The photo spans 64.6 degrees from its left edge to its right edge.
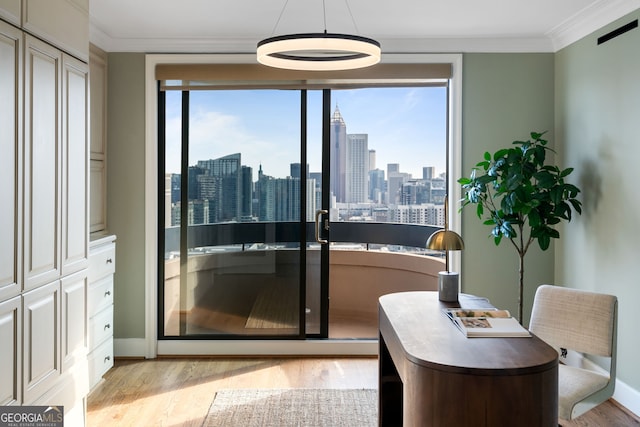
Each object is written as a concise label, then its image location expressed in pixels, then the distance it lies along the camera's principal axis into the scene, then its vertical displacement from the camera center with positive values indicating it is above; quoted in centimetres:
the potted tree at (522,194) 338 +9
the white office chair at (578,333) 231 -64
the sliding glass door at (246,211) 412 -4
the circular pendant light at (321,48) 227 +76
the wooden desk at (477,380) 171 -60
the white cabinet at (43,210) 210 -2
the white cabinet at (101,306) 334 -69
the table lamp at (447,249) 253 -21
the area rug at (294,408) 293 -124
